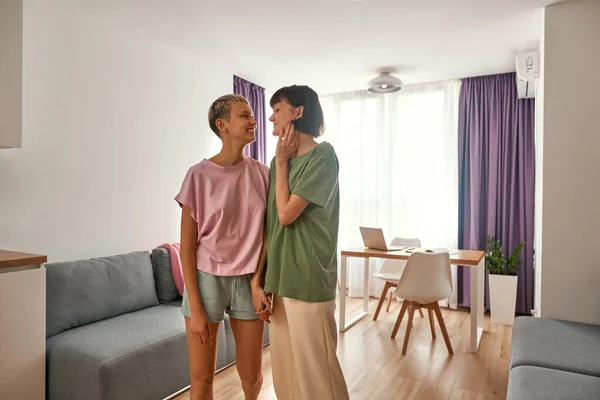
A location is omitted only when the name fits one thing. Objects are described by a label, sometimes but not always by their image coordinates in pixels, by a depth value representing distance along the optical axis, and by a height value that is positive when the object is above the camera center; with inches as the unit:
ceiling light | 171.5 +44.0
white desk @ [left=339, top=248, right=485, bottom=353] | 133.0 -24.3
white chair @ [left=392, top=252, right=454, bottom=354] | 129.3 -23.8
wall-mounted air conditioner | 140.1 +42.1
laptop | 150.9 -13.9
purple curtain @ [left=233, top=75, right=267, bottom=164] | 191.3 +40.2
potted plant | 165.0 -31.6
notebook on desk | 146.7 -17.8
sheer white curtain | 192.5 +15.9
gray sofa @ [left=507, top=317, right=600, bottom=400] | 65.2 -28.1
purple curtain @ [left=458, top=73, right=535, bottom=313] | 177.0 +11.4
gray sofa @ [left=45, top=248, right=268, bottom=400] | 86.7 -30.0
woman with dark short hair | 53.0 -6.9
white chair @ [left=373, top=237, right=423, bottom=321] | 163.8 -28.0
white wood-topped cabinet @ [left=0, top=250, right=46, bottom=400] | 80.5 -24.2
